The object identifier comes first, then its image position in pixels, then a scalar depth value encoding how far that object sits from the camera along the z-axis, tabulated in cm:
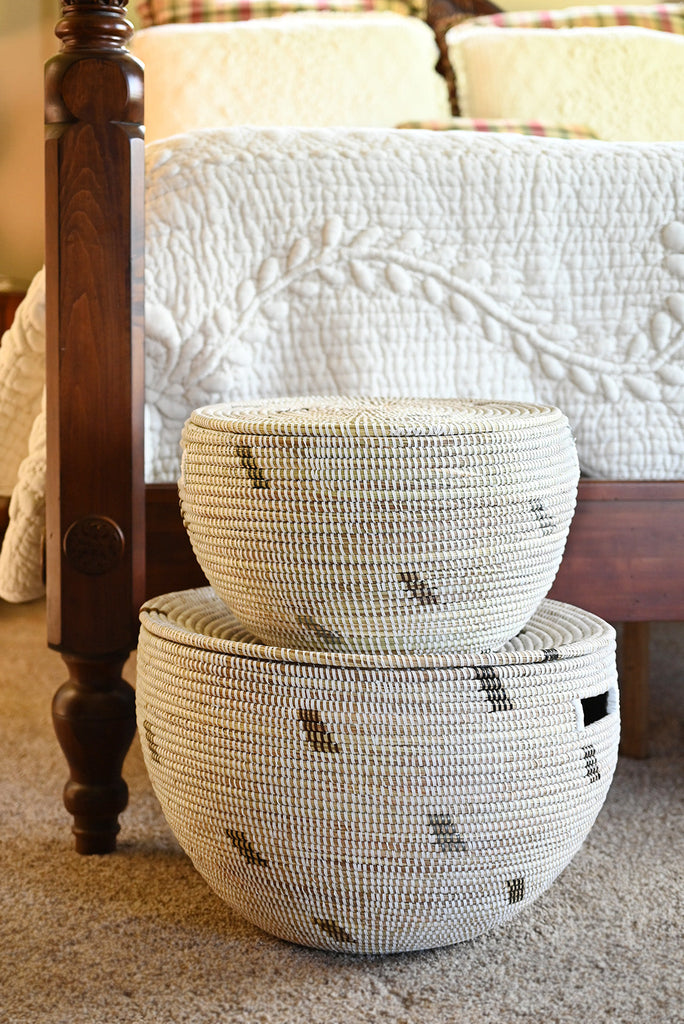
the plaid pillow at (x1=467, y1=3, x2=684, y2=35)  243
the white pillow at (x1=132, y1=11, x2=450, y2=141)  213
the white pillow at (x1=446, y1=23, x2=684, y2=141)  217
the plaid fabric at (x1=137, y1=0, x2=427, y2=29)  238
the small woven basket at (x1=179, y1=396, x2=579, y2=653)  85
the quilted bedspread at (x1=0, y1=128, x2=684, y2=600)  117
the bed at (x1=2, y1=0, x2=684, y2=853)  111
